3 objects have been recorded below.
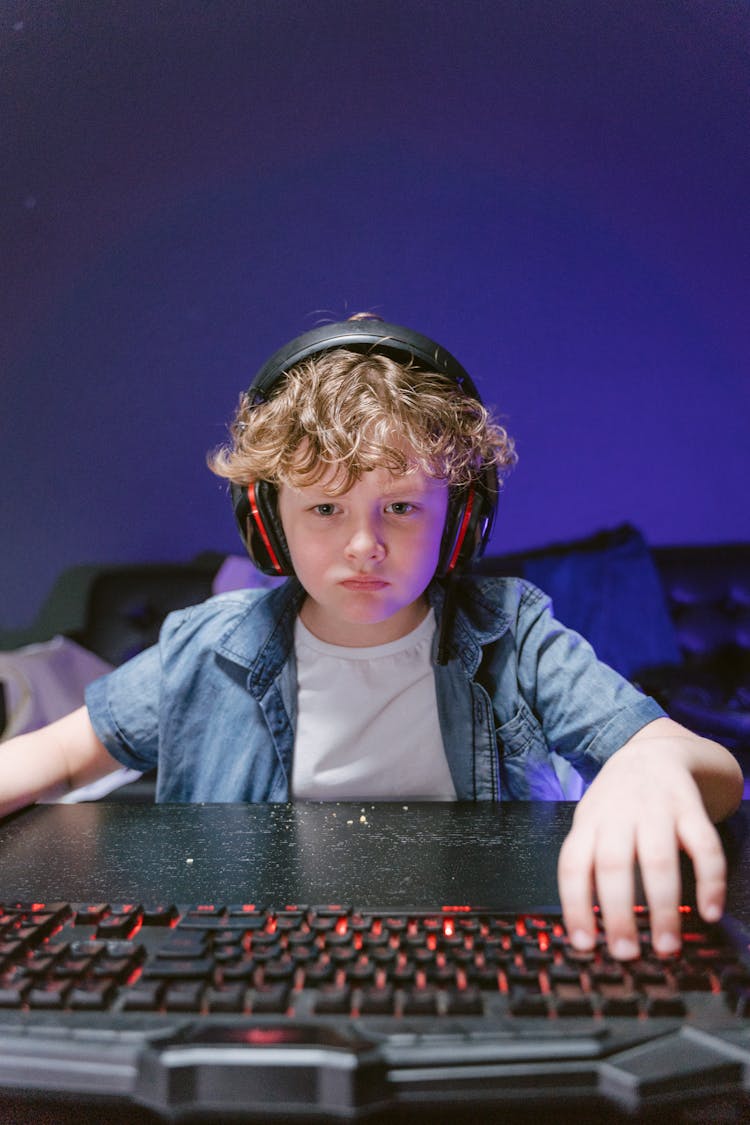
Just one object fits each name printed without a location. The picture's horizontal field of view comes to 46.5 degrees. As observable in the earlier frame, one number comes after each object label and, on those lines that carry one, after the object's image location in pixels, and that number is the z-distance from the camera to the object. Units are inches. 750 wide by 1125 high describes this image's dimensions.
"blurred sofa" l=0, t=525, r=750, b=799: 87.0
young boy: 35.1
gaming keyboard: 15.0
